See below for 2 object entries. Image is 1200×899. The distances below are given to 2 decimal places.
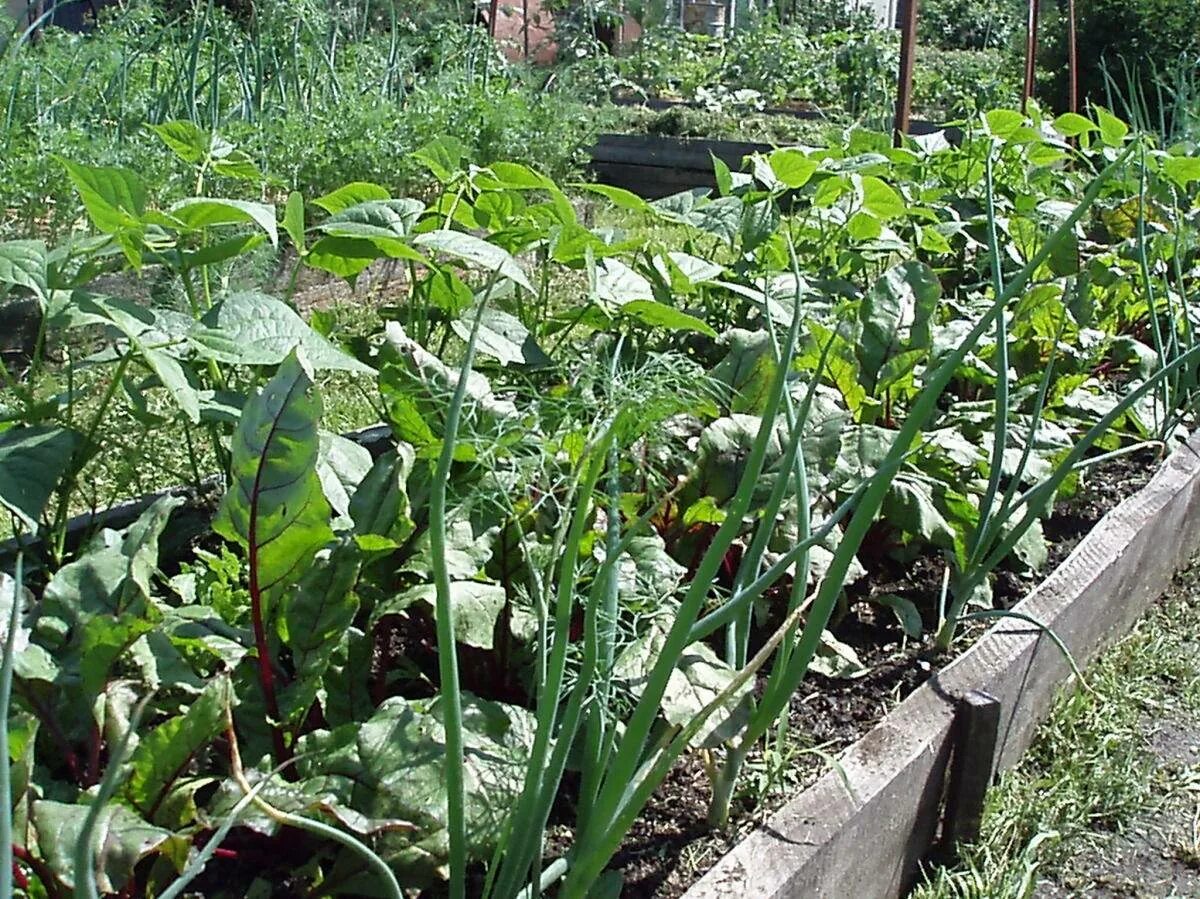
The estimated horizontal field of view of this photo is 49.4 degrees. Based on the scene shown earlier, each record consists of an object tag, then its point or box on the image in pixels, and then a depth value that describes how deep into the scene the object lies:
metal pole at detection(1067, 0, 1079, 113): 6.21
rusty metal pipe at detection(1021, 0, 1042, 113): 5.89
